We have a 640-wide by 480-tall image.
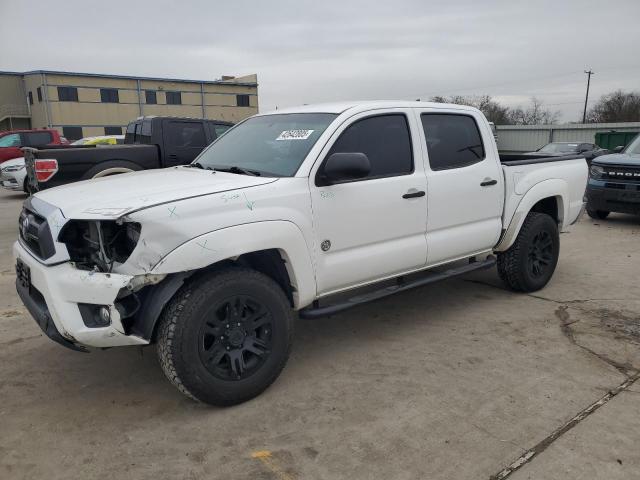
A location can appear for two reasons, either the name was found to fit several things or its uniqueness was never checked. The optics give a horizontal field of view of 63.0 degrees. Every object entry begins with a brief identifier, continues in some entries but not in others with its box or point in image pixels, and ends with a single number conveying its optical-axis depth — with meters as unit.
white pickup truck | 2.89
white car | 13.25
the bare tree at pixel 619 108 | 49.94
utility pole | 59.62
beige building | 43.34
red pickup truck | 16.50
